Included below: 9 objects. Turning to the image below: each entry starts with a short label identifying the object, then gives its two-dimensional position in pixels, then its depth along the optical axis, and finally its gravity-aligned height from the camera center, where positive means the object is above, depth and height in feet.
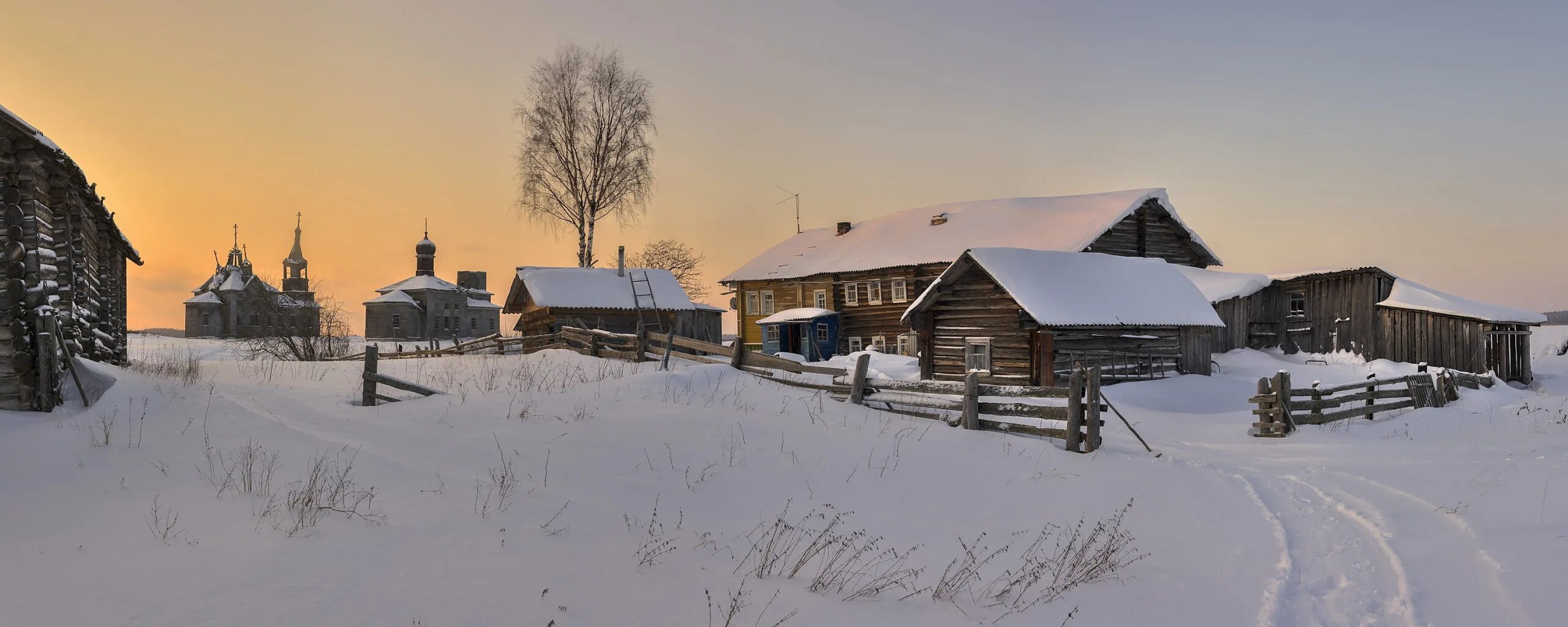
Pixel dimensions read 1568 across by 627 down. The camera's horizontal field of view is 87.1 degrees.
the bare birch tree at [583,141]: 107.65 +24.08
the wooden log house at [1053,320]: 71.46 +0.33
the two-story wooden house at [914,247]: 107.55 +10.54
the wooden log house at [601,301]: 111.24 +3.28
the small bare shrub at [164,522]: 17.11 -4.25
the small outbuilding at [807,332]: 120.37 -1.30
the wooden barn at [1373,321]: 87.76 +0.25
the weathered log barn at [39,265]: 26.73 +2.36
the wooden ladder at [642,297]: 117.08 +3.37
